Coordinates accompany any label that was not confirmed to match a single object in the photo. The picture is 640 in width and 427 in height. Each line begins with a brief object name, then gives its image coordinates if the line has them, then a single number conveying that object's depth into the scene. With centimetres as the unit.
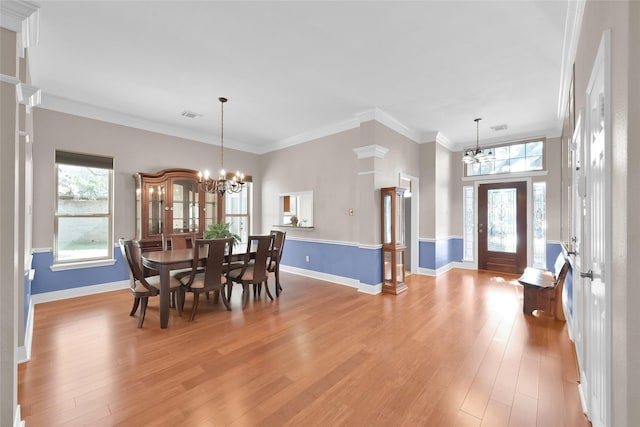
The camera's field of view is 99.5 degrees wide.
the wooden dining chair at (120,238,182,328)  318
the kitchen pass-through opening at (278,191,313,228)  575
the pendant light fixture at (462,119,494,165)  513
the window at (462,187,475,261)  646
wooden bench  334
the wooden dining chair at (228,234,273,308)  388
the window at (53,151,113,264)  415
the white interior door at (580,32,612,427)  124
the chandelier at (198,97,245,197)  410
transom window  568
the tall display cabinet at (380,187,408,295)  452
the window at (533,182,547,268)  555
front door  582
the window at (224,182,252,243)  621
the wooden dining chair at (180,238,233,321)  333
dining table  313
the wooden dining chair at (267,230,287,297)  446
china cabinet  470
